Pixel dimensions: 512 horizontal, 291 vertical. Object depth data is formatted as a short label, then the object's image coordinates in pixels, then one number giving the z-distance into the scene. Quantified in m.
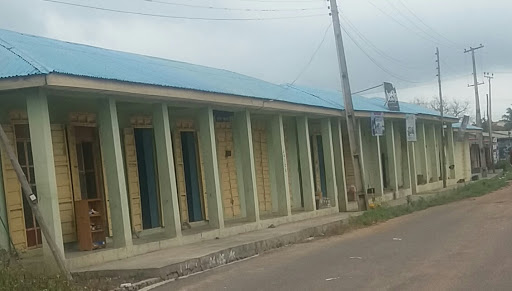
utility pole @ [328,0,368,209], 23.20
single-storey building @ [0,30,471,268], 12.15
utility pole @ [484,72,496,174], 58.17
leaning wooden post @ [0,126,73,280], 9.79
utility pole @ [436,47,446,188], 38.06
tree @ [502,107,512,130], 124.97
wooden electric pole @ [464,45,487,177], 52.19
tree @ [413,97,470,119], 100.60
